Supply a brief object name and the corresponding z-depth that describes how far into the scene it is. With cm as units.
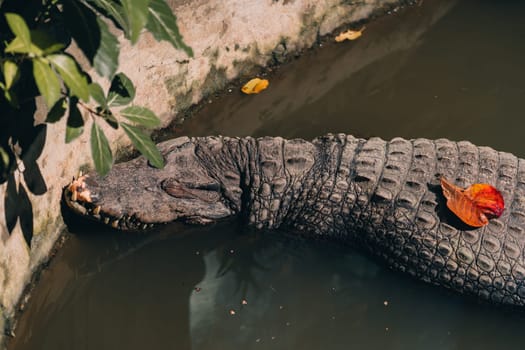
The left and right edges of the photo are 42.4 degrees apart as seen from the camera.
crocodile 423
